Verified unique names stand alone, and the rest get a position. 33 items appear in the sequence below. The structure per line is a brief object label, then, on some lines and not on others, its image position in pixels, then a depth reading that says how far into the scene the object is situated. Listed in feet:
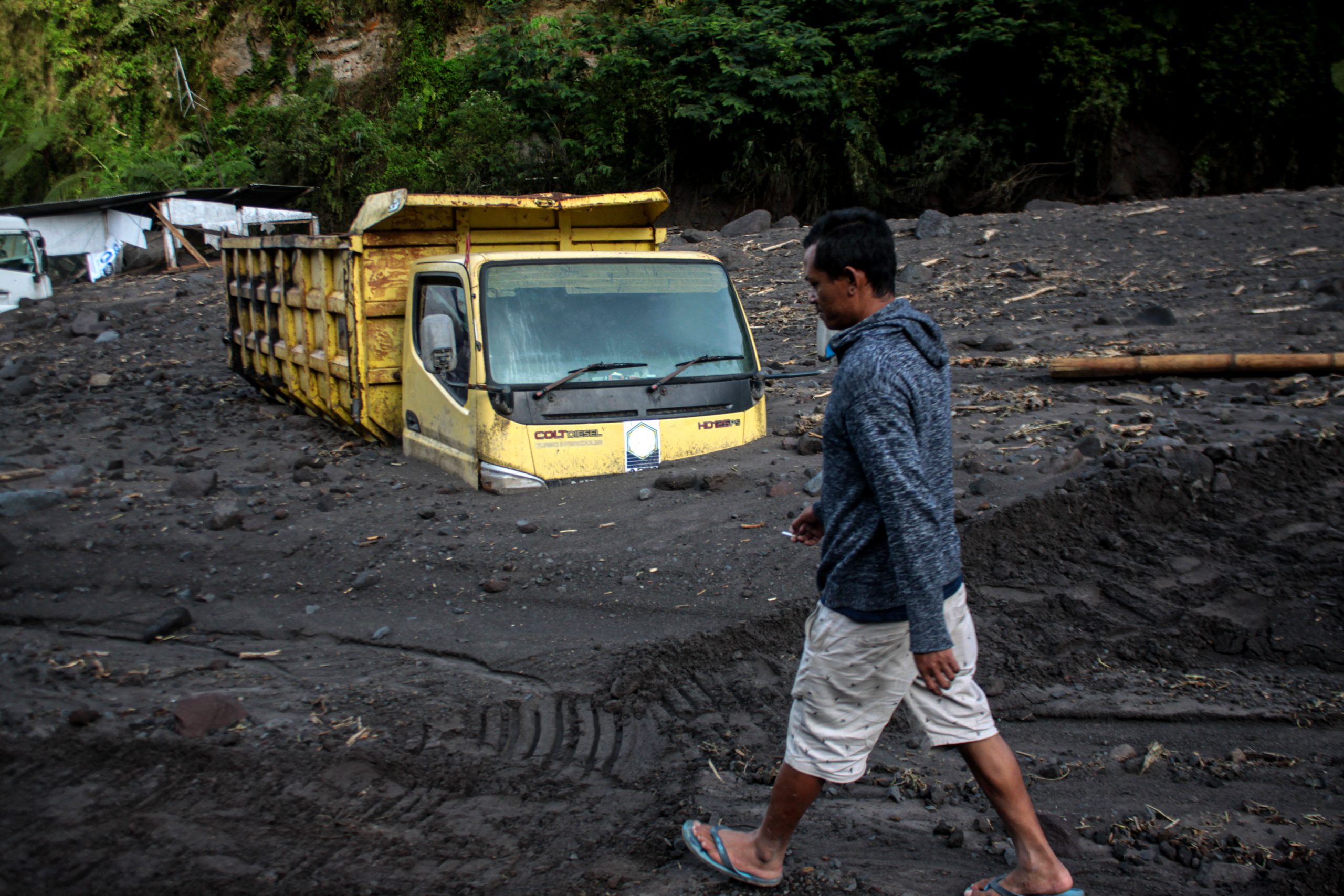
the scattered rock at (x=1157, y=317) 33.50
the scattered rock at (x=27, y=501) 20.59
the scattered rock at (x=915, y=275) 42.65
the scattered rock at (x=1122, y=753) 11.41
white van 60.70
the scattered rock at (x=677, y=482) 19.83
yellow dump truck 19.62
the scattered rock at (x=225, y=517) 19.70
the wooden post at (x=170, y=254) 73.72
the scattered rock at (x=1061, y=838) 9.45
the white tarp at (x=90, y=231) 76.79
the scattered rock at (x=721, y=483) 19.83
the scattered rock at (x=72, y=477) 23.17
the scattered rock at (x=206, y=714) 11.72
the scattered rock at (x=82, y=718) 11.70
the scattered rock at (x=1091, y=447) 19.69
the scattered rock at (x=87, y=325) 50.70
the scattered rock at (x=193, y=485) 21.94
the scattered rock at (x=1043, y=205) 57.26
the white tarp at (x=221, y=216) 76.69
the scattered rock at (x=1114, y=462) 18.40
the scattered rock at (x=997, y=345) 32.27
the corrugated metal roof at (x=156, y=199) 73.36
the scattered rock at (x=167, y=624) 15.15
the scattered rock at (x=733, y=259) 49.08
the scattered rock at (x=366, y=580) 17.06
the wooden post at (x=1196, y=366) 25.05
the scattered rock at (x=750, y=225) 56.54
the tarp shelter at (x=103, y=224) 75.31
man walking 7.85
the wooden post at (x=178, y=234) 72.84
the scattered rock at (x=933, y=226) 48.19
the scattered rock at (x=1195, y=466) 18.13
